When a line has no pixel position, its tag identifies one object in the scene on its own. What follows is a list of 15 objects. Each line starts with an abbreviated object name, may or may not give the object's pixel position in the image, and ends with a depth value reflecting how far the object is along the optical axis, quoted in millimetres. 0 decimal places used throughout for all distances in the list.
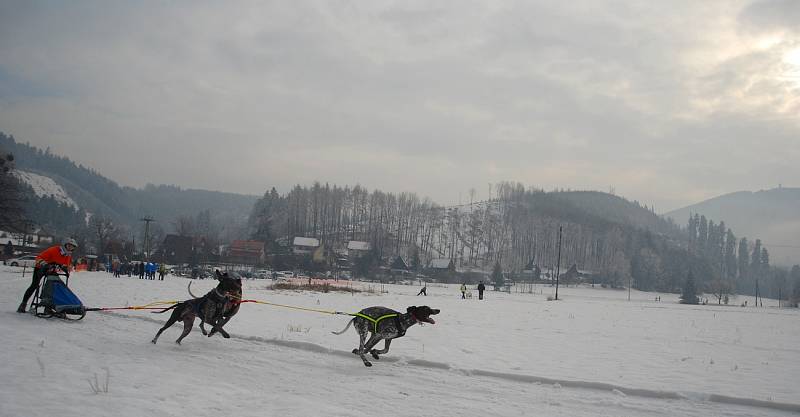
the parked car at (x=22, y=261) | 61922
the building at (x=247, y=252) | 102688
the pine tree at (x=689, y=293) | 104500
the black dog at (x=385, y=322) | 9750
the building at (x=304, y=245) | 119062
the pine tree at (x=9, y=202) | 41094
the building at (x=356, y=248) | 120812
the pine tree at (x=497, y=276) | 104494
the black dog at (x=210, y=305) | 10680
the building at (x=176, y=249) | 101875
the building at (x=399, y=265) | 110000
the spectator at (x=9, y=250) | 83938
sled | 12352
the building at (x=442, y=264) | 115638
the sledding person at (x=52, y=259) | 12477
